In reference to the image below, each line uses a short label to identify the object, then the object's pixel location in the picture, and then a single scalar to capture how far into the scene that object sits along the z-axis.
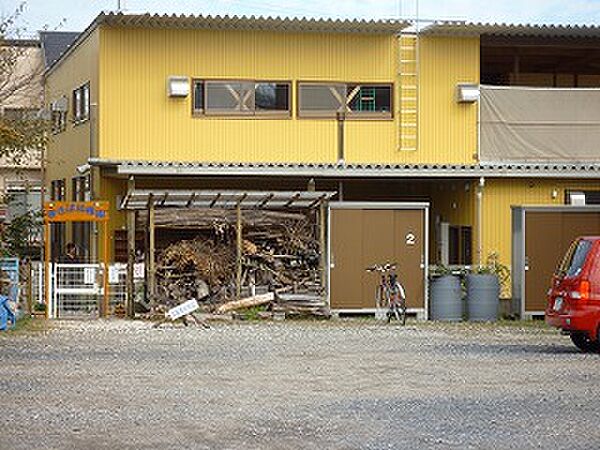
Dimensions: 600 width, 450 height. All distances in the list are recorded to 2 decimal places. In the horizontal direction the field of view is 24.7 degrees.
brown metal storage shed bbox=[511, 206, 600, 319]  28.56
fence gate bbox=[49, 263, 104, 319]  27.89
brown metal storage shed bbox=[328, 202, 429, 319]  28.44
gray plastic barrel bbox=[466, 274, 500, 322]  28.25
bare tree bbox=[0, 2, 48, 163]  27.22
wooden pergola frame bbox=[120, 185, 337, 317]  27.55
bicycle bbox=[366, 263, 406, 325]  27.30
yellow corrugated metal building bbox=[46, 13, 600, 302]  31.56
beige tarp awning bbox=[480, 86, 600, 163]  33.16
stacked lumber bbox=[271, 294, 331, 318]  27.84
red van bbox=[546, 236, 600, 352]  19.88
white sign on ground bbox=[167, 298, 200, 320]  25.84
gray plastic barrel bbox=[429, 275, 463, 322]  28.33
